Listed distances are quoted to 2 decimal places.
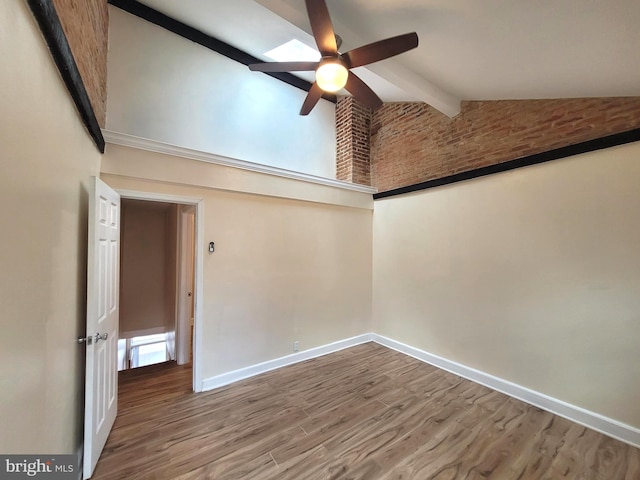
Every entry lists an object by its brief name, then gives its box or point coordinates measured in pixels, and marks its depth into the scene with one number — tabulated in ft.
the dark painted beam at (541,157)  7.55
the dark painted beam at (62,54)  3.67
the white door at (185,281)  12.44
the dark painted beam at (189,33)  10.23
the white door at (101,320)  6.10
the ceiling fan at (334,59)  5.71
